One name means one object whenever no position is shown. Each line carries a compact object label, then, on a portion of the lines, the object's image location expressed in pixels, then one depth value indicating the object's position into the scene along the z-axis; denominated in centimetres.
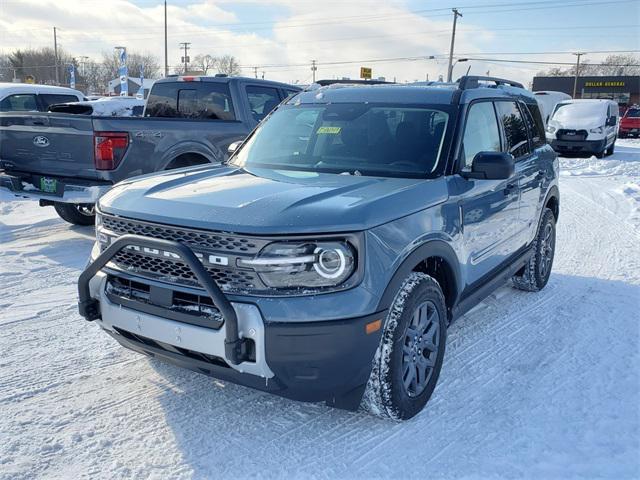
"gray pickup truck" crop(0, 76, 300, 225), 644
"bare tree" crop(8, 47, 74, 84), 8181
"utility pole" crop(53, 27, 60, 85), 6944
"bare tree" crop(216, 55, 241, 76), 7741
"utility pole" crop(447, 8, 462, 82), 5112
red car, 3278
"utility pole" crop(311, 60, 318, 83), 7970
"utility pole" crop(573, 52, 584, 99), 6389
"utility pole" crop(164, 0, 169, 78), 5509
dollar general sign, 6488
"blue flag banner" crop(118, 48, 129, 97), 3064
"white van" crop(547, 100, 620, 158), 1942
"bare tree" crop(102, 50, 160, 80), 9662
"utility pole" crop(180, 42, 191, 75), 6420
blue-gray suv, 271
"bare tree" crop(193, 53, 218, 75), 8325
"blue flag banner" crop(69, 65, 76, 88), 5106
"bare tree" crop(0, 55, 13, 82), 8038
